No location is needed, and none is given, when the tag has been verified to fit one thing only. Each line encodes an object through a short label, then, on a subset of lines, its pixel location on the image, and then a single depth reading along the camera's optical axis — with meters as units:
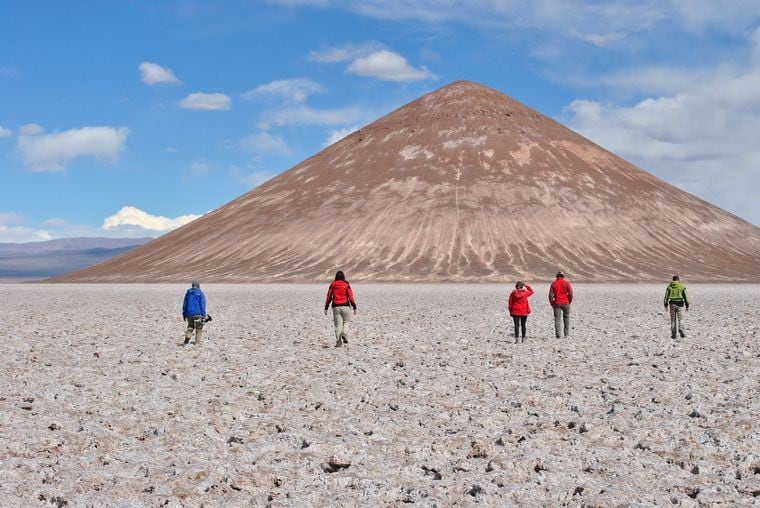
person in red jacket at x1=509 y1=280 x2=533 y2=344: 18.75
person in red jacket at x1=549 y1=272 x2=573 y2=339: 19.39
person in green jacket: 19.36
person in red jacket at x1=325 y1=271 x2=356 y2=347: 17.78
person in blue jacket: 18.03
